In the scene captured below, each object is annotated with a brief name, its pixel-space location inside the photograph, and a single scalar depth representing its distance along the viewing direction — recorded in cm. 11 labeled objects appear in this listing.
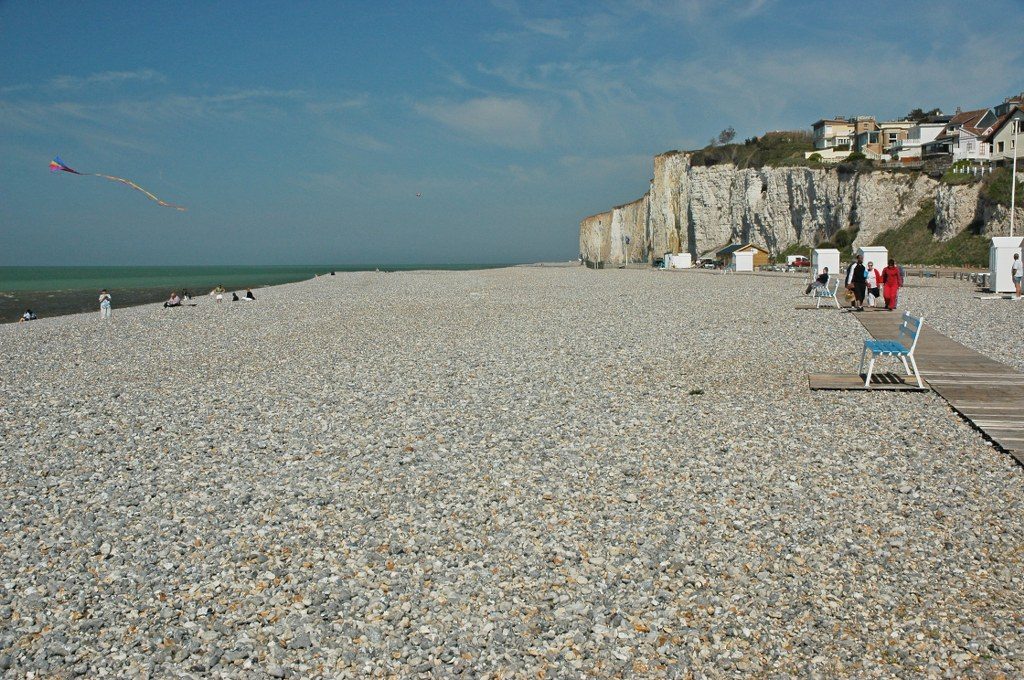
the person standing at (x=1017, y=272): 2060
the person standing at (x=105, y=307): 2477
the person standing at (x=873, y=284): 1984
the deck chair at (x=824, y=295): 2015
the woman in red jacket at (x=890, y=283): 1769
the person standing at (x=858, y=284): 1827
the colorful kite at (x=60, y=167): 1342
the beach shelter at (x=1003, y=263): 2160
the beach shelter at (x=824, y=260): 3186
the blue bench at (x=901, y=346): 863
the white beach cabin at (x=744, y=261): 5203
